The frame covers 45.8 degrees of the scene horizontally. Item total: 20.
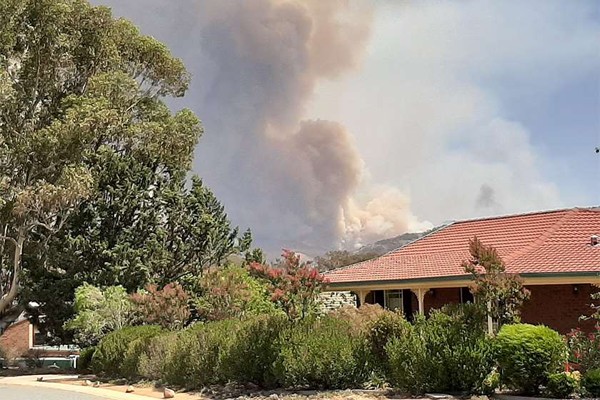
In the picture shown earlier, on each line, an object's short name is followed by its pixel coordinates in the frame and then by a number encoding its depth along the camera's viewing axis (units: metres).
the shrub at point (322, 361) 14.80
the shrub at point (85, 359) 25.52
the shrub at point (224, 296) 20.23
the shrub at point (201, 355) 17.10
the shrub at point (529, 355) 12.66
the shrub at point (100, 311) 25.03
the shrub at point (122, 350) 20.84
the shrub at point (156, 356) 19.28
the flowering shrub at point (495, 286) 14.02
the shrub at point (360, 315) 15.42
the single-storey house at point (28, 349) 31.84
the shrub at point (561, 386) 12.40
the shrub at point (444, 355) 13.35
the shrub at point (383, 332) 14.45
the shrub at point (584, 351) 13.48
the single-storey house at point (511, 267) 20.55
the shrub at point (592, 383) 12.26
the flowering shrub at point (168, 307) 21.91
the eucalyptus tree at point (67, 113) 28.06
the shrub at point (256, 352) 15.86
